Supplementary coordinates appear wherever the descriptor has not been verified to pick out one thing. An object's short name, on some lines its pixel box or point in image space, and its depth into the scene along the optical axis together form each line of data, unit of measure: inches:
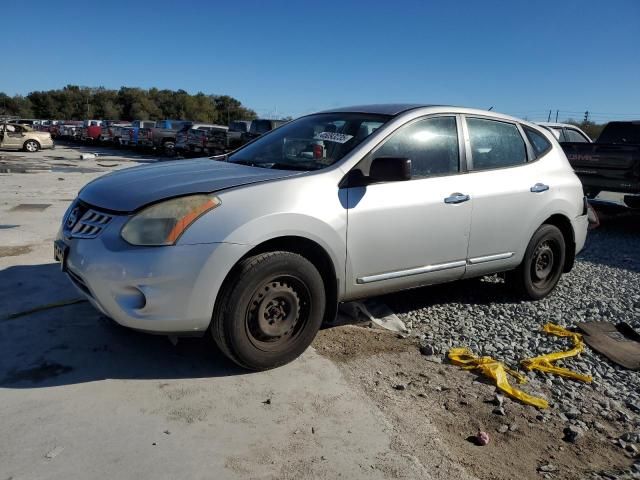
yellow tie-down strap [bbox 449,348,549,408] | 129.2
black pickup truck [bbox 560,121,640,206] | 358.0
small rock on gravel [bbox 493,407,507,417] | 122.6
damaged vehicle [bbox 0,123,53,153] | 984.9
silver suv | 120.5
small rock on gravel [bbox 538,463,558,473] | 102.9
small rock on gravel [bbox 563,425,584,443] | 114.0
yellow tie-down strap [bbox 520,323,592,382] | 143.9
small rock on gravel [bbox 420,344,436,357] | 152.1
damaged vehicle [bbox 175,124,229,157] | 881.5
